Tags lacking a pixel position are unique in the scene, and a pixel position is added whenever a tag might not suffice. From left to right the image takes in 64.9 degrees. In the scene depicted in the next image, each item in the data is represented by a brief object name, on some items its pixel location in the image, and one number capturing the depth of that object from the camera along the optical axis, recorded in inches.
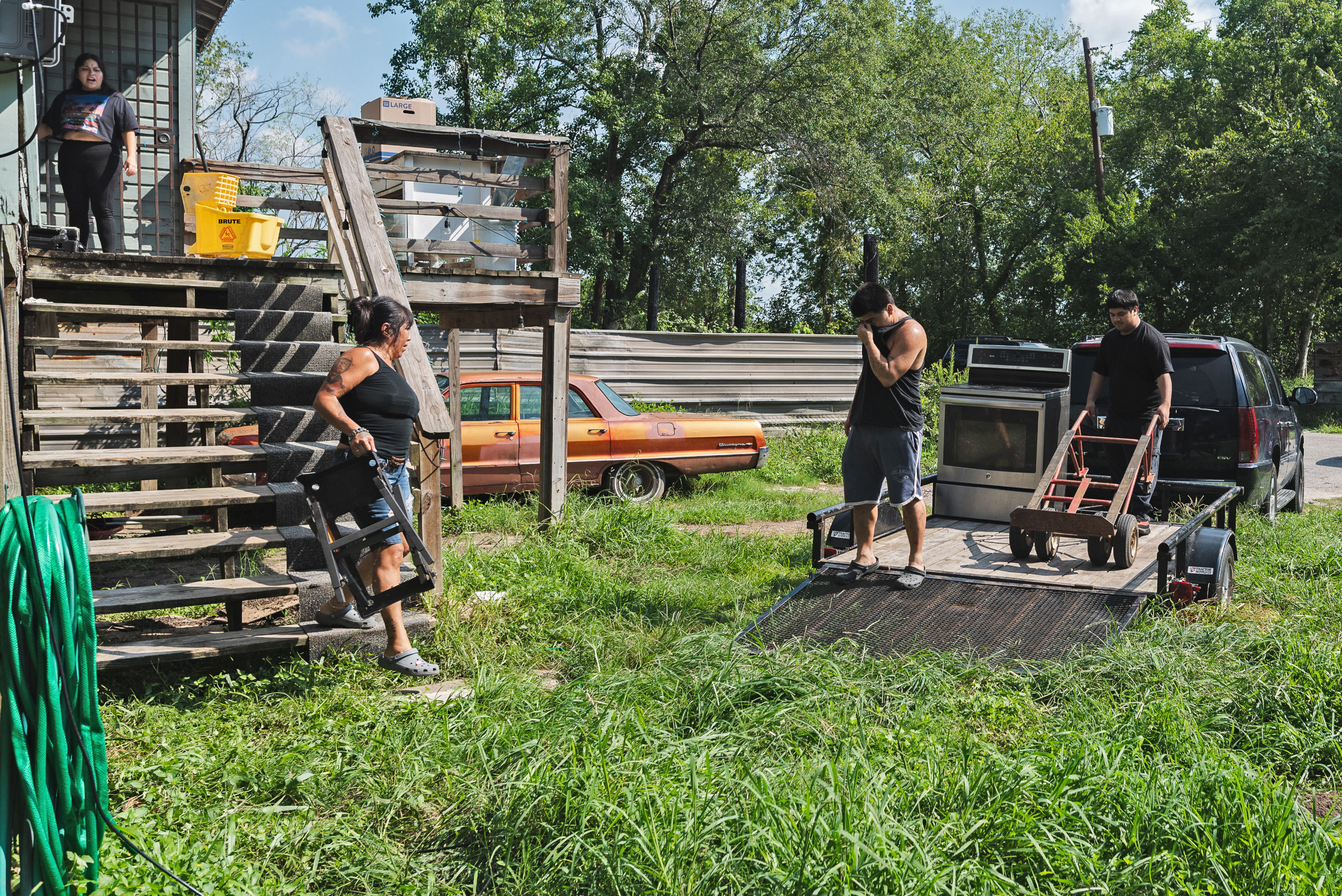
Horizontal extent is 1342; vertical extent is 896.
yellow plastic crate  312.0
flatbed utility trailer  203.0
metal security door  426.9
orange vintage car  401.7
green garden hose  103.1
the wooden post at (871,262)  448.5
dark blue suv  307.4
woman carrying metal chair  197.6
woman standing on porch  309.7
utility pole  1038.4
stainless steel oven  279.3
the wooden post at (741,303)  791.7
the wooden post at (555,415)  352.5
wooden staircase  203.5
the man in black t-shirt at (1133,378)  269.0
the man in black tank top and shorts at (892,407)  233.3
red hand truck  237.0
